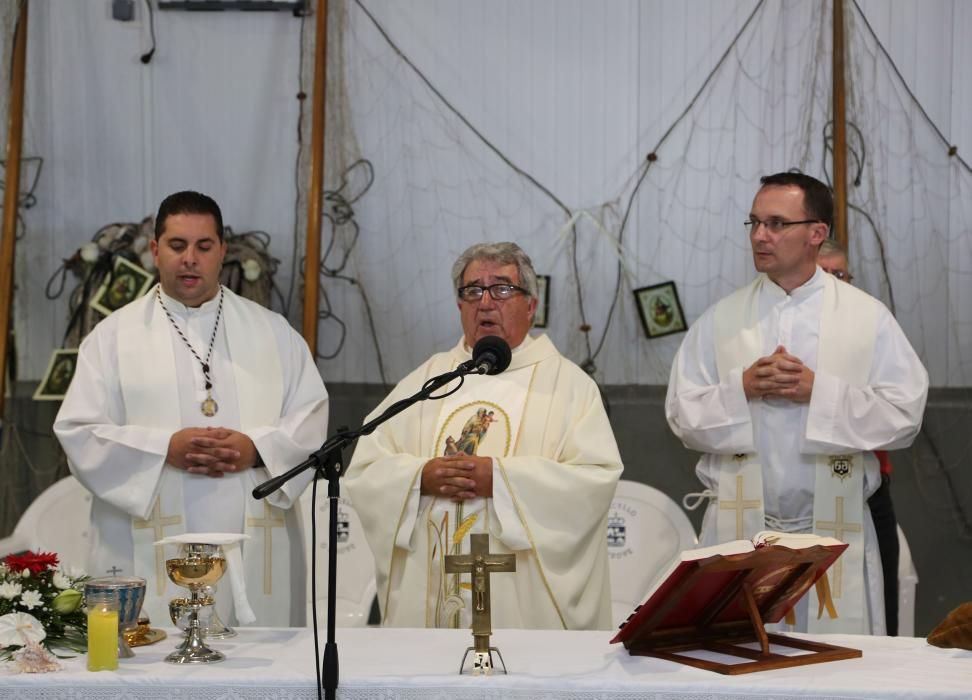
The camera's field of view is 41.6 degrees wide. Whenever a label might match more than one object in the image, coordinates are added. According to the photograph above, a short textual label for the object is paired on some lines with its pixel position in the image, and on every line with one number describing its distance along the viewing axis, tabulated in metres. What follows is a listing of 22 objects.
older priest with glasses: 4.46
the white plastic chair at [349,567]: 6.16
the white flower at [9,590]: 3.31
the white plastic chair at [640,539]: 6.18
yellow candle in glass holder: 3.17
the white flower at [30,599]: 3.32
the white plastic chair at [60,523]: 6.28
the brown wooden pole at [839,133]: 6.89
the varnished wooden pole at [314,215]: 7.05
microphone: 3.18
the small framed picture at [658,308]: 7.36
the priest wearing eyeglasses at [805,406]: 4.90
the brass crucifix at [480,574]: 3.20
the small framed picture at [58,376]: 7.01
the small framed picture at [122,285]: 7.00
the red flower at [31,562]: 3.45
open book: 3.18
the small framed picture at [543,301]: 7.39
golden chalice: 3.29
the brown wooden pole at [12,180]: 6.99
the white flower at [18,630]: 3.24
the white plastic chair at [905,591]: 5.99
